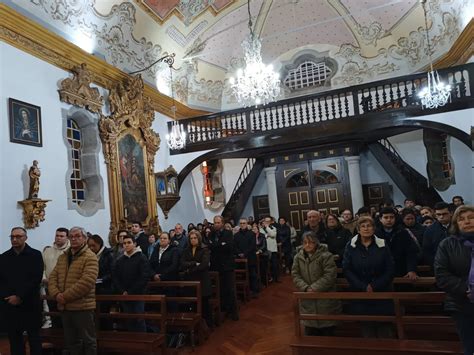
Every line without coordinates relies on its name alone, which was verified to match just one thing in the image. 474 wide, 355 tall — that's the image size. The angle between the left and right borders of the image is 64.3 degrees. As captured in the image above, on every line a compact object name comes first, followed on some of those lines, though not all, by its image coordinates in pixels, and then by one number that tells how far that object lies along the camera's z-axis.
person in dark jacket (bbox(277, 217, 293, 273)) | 9.95
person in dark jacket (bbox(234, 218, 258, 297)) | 7.38
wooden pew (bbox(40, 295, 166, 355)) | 3.92
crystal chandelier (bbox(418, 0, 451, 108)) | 7.80
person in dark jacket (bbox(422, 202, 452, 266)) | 4.21
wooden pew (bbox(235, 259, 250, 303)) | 7.05
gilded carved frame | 9.05
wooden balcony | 9.00
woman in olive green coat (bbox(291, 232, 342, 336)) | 3.78
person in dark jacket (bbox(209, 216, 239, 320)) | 5.84
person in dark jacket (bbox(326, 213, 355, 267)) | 5.24
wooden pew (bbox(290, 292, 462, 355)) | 3.18
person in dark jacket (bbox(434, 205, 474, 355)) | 2.79
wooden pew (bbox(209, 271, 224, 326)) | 5.62
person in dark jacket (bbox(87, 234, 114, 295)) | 5.06
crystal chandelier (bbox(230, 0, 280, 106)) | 7.10
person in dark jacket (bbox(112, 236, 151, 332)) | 4.57
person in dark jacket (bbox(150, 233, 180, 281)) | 5.39
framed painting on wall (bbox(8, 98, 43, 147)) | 6.60
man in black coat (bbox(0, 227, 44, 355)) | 3.91
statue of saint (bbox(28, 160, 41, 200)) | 6.61
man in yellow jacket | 3.73
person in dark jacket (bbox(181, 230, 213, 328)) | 5.20
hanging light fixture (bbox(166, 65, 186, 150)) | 9.83
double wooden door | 13.20
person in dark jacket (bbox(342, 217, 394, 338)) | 3.58
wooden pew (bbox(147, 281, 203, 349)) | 4.73
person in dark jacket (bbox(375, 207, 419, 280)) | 4.12
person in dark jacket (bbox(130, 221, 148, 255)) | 7.19
